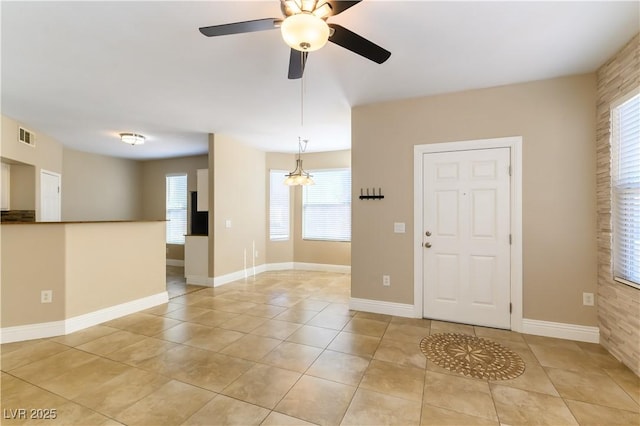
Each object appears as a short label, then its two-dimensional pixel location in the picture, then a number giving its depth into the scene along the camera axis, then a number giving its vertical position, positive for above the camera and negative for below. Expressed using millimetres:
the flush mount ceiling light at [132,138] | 5133 +1357
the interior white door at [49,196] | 5129 +311
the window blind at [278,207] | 6672 +126
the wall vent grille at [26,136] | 4517 +1249
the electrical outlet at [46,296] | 3096 -917
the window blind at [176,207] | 7301 +136
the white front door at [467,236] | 3254 -287
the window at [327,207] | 6340 +127
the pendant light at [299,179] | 4584 +548
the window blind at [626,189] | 2379 +207
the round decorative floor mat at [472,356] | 2363 -1329
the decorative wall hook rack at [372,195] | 3795 +233
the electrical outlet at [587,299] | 2934 -898
